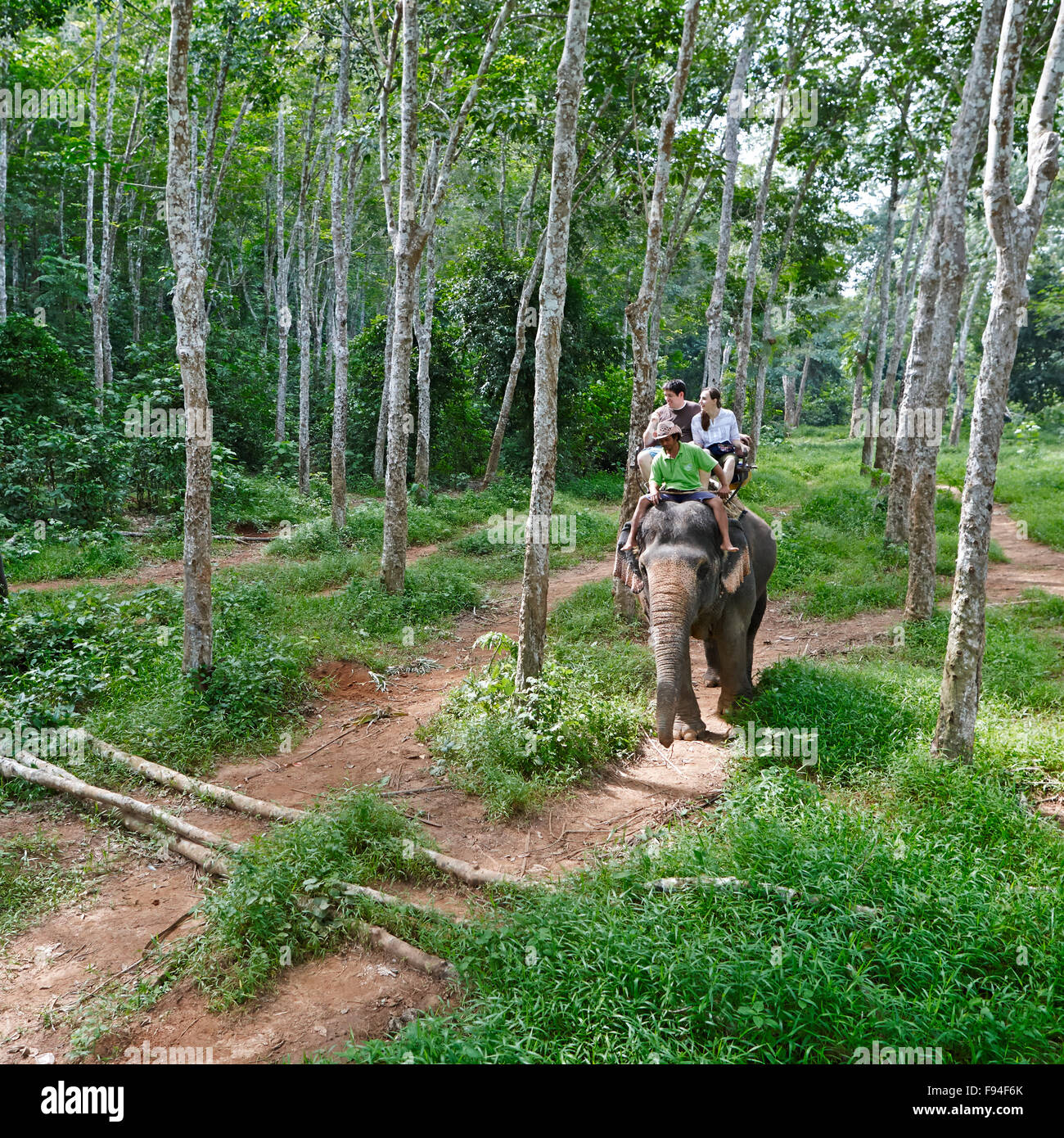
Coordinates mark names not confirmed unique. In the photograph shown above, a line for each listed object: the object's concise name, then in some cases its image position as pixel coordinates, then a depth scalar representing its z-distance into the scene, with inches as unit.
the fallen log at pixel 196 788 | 218.4
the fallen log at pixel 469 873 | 185.0
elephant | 244.5
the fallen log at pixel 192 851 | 196.7
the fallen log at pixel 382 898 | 174.7
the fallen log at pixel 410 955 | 158.4
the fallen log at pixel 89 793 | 208.8
